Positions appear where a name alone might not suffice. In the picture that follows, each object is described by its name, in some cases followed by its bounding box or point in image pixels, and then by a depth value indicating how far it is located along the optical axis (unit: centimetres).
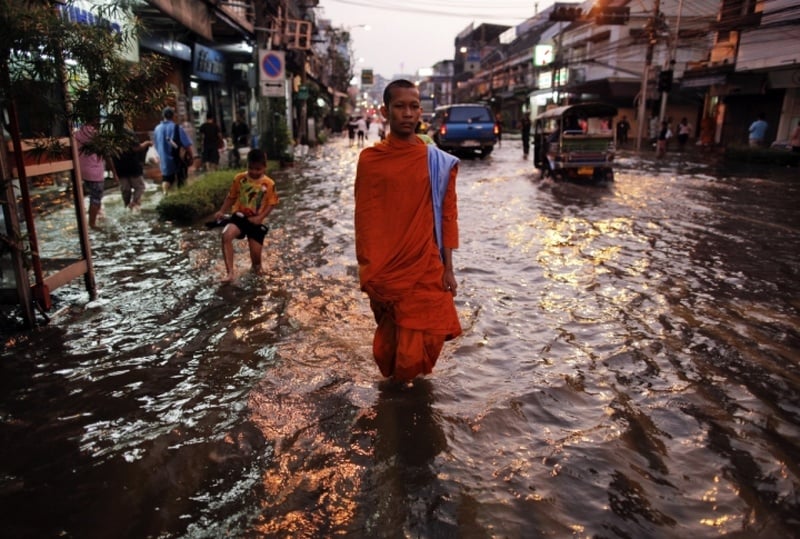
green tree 380
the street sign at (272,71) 1616
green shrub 963
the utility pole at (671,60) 2685
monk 345
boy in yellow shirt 634
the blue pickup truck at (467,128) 2225
